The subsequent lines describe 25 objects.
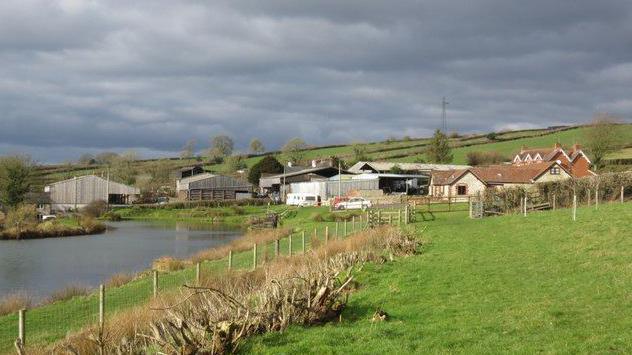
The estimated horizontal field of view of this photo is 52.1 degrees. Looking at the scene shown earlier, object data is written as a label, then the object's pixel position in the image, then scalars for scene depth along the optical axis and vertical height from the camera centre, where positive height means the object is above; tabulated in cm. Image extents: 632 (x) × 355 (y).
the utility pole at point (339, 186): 9027 +111
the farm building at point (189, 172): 13400 +495
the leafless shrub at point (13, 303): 2295 -394
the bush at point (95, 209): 9759 -192
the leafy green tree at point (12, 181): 9038 +227
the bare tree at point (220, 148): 17662 +1313
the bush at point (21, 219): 6990 -247
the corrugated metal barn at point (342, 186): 9156 +118
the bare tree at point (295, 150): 15175 +1144
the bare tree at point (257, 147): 18638 +1391
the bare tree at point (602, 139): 8438 +706
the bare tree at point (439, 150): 11725 +792
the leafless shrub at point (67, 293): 2591 -401
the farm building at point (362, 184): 9169 +145
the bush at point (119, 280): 2943 -391
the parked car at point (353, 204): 6852 -105
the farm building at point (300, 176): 10788 +316
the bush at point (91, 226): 7317 -338
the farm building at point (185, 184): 11450 +207
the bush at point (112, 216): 9415 -298
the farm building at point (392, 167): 10566 +453
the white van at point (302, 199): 8962 -62
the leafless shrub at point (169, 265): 3378 -367
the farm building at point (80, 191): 10769 +93
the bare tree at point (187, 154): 18425 +1198
